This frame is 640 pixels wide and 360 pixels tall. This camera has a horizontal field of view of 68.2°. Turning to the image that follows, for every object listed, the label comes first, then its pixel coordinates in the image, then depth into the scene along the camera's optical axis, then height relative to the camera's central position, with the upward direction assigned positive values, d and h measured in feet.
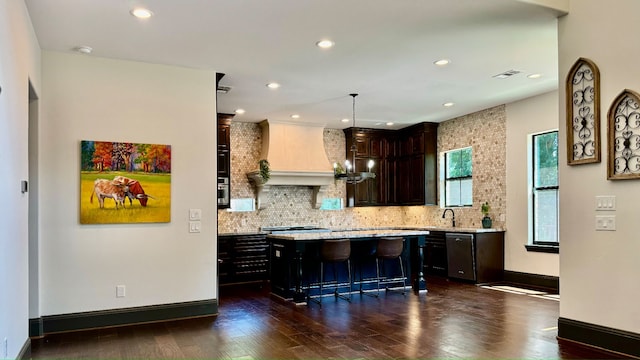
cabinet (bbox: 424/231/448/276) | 26.48 -4.18
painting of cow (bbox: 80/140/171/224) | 15.93 +0.04
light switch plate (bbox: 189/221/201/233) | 17.33 -1.59
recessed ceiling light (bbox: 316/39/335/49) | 15.06 +4.48
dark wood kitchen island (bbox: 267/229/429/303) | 20.07 -3.55
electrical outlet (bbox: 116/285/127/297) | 16.16 -3.66
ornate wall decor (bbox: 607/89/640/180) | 11.87 +1.12
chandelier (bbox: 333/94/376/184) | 23.34 +0.31
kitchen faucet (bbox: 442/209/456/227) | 28.61 -2.29
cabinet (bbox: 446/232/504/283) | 24.30 -3.93
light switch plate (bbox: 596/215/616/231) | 12.36 -1.12
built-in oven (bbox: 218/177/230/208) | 26.81 -0.52
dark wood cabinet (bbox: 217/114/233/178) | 26.48 +2.21
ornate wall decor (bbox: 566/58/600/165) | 12.73 +1.89
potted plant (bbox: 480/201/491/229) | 25.09 -1.83
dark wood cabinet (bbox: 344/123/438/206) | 29.96 +1.16
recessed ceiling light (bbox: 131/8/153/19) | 12.50 +4.57
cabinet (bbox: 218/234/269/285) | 25.95 -4.25
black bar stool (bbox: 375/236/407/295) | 21.17 -2.97
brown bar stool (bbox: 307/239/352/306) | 19.90 -2.95
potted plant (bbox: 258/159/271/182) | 27.43 +0.62
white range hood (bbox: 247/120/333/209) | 28.35 +1.51
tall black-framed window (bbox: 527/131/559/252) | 22.75 -0.47
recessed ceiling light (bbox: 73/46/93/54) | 15.20 +4.38
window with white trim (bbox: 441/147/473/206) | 27.99 +0.25
